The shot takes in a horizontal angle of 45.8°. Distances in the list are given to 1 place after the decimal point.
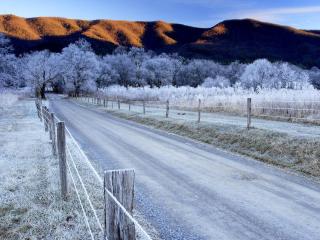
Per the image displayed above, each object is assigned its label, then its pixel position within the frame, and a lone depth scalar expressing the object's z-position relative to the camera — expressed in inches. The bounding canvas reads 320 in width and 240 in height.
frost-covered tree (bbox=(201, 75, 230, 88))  3614.7
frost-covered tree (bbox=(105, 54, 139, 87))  4388.0
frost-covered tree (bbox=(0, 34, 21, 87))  1537.9
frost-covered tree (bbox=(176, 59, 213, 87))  4528.1
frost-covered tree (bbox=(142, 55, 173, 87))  4424.2
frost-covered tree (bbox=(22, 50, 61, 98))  3061.0
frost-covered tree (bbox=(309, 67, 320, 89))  3501.5
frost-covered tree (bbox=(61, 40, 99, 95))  3225.9
